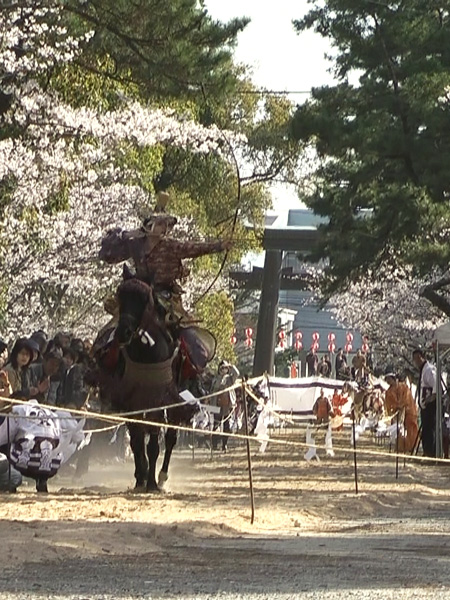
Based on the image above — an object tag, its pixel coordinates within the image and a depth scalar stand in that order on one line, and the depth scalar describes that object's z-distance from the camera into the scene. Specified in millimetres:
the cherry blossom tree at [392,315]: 52844
